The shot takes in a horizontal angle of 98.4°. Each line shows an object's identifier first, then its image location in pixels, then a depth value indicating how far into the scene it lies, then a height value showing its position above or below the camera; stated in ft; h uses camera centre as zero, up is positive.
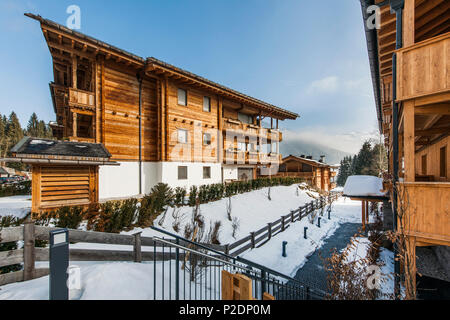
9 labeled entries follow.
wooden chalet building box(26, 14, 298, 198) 40.40 +12.46
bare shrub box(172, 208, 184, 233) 30.40 -9.65
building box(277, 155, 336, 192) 107.04 -4.77
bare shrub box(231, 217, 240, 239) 35.35 -11.93
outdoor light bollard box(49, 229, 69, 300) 9.02 -4.80
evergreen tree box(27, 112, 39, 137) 240.08 +53.19
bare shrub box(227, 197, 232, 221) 40.11 -10.49
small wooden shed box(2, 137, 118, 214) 26.09 -1.01
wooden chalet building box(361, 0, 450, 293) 15.57 +5.92
